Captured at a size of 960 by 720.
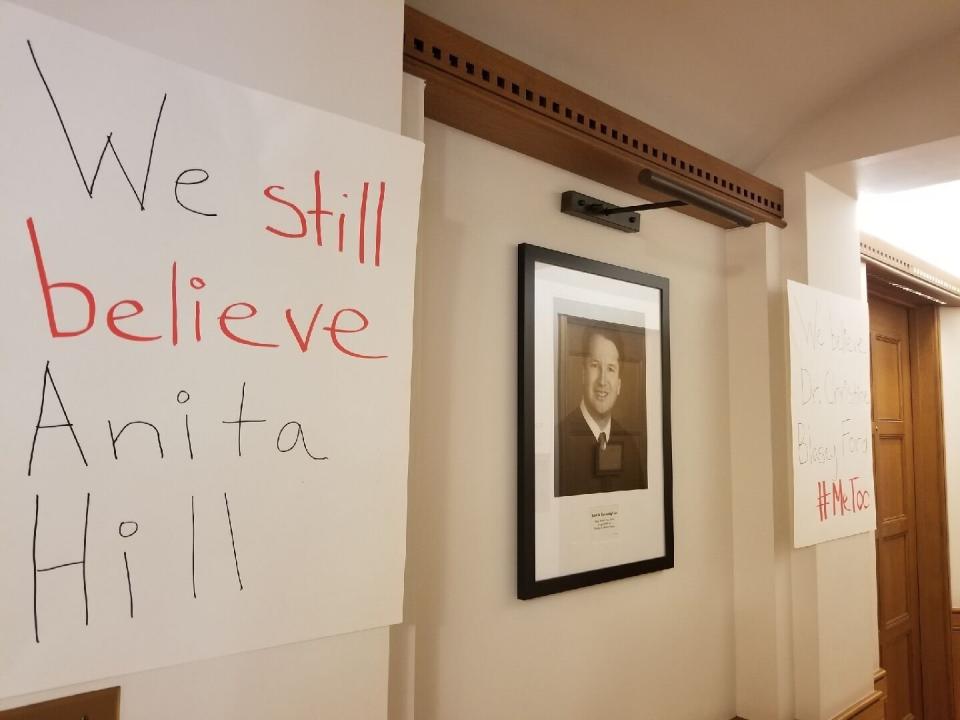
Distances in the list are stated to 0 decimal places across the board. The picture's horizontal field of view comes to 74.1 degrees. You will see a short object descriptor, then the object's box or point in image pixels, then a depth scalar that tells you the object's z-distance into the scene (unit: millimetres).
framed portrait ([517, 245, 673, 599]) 1081
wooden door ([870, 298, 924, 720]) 2209
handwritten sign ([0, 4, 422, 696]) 519
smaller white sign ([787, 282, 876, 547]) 1376
